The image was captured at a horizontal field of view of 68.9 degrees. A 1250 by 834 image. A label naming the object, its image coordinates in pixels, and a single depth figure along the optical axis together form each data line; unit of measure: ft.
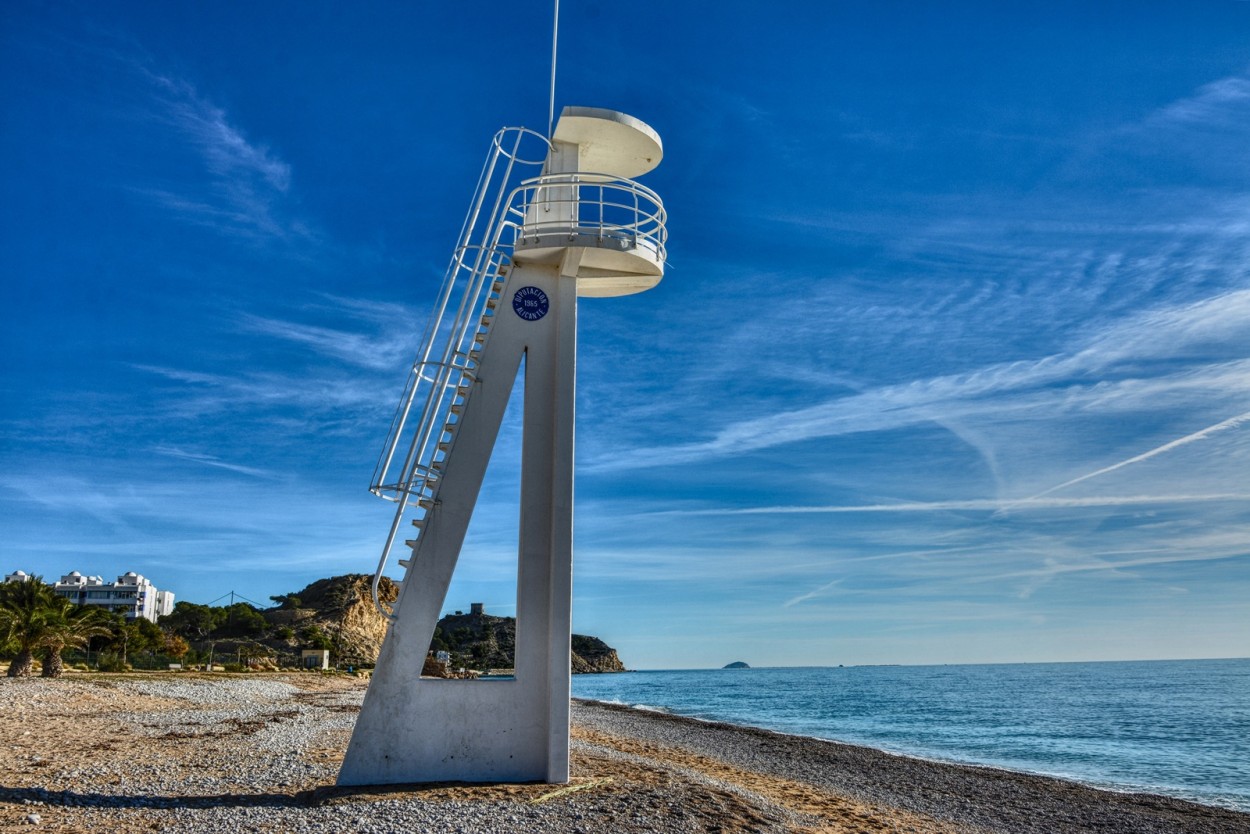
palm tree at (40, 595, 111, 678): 107.14
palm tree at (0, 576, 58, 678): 104.53
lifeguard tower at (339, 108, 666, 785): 38.50
